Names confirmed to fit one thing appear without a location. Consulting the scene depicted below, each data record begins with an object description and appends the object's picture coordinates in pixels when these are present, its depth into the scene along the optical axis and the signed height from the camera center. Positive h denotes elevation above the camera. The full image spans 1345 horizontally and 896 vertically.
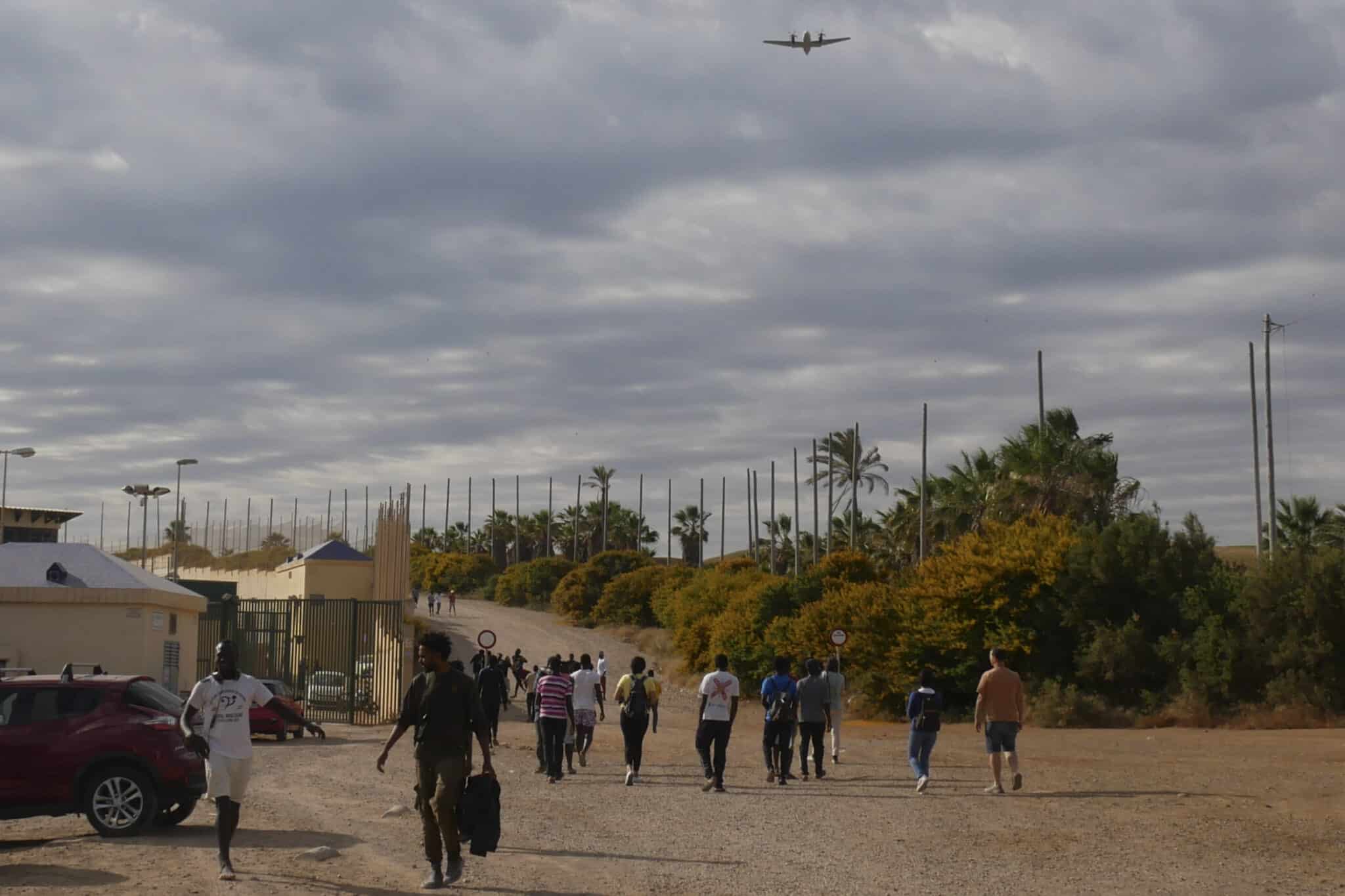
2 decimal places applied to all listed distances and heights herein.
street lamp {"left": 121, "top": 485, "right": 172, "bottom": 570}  56.50 +4.03
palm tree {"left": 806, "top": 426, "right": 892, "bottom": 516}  90.56 +8.65
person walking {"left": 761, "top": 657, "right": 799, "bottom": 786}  18.98 -1.56
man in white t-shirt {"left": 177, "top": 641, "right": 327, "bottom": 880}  10.66 -1.05
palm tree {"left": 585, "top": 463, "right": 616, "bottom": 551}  131.12 +10.80
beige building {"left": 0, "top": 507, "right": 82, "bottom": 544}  77.81 +3.99
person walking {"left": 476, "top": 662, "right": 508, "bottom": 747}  21.00 -1.33
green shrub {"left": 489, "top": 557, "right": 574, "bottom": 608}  104.50 +0.98
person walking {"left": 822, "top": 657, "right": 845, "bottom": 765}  22.25 -1.46
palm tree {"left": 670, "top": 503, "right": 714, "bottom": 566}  121.62 +5.45
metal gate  34.72 -1.36
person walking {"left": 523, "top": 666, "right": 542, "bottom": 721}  32.03 -2.71
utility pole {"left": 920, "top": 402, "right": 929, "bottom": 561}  60.12 +6.57
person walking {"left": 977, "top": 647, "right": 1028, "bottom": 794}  17.17 -1.27
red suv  12.97 -1.47
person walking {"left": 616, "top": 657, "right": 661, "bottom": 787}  19.08 -1.55
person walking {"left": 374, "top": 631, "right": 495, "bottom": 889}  10.21 -1.03
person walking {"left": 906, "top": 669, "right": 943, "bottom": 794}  17.94 -1.59
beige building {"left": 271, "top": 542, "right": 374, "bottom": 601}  62.28 +0.78
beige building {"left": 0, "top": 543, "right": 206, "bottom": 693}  28.55 -0.45
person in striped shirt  19.59 -1.59
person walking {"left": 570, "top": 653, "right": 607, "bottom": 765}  21.55 -1.48
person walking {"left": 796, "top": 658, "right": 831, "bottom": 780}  19.52 -1.41
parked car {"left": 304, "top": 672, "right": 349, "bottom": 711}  34.81 -2.29
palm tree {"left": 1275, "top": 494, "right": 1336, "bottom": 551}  51.19 +2.69
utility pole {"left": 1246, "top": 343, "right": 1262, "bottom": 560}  48.59 +7.56
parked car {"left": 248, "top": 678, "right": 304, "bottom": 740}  28.20 -2.41
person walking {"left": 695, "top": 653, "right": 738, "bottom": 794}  18.11 -1.53
